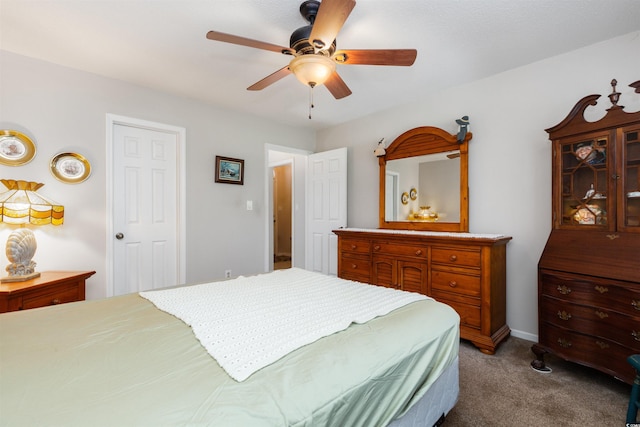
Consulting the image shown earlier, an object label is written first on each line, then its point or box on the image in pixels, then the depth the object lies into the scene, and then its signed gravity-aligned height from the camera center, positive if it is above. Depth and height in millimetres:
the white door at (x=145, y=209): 2861 +42
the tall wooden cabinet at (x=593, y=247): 1712 -229
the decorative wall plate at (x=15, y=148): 2273 +528
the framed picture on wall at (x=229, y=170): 3453 +532
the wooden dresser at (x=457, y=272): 2318 -535
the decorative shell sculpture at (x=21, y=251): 2057 -281
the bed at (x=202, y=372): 683 -460
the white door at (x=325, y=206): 3908 +97
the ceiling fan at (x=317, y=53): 1545 +943
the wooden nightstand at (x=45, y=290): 1827 -546
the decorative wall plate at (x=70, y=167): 2490 +407
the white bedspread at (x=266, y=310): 942 -445
